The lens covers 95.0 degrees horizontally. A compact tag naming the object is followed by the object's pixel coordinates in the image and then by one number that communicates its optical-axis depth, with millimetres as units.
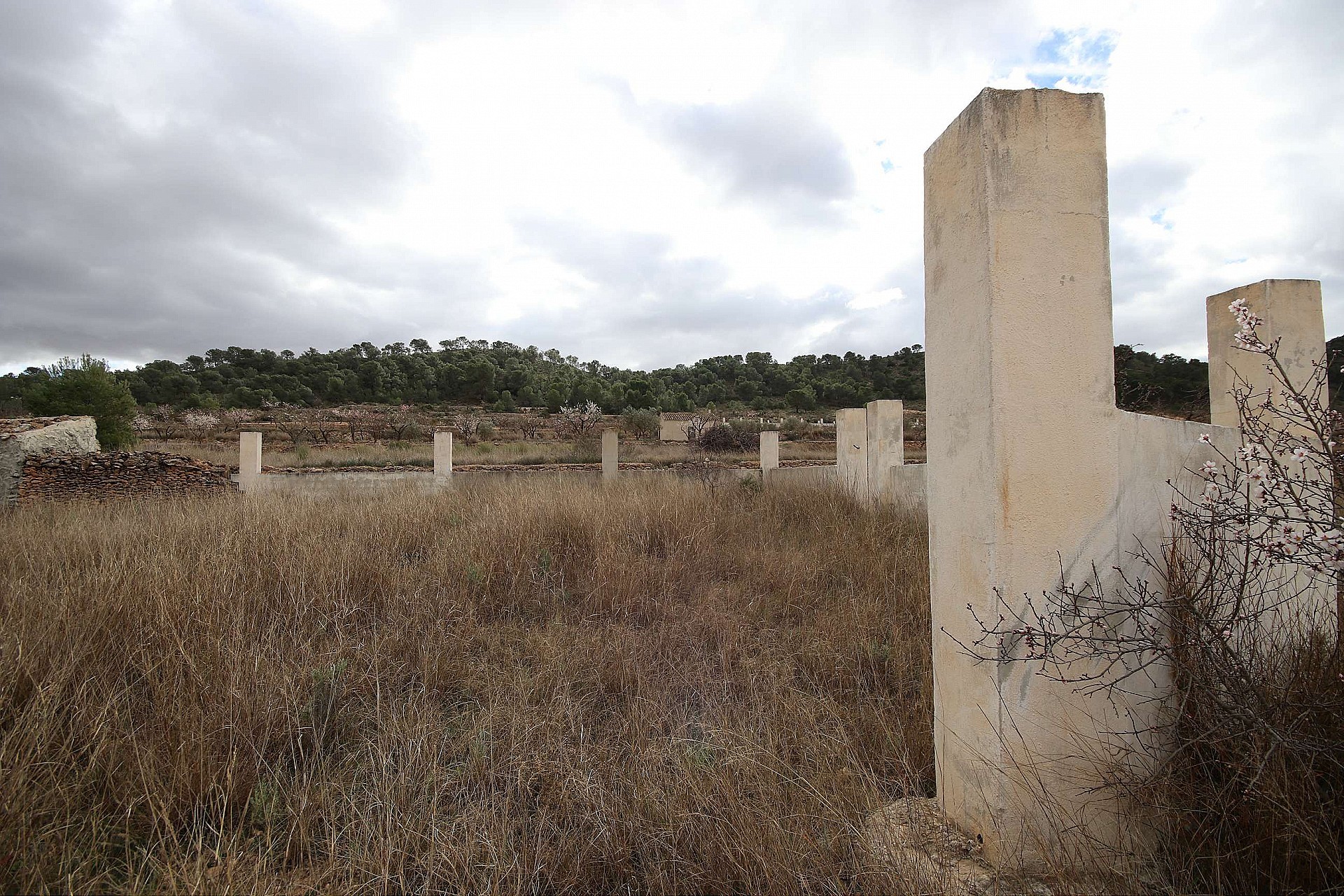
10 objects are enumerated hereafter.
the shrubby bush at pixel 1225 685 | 1748
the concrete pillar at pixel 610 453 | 14669
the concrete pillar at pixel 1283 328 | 3844
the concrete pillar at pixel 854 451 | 9727
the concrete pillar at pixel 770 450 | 13023
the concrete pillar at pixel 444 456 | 14445
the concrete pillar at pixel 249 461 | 14039
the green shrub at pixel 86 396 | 18031
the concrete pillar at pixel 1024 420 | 2111
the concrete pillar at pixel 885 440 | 9125
